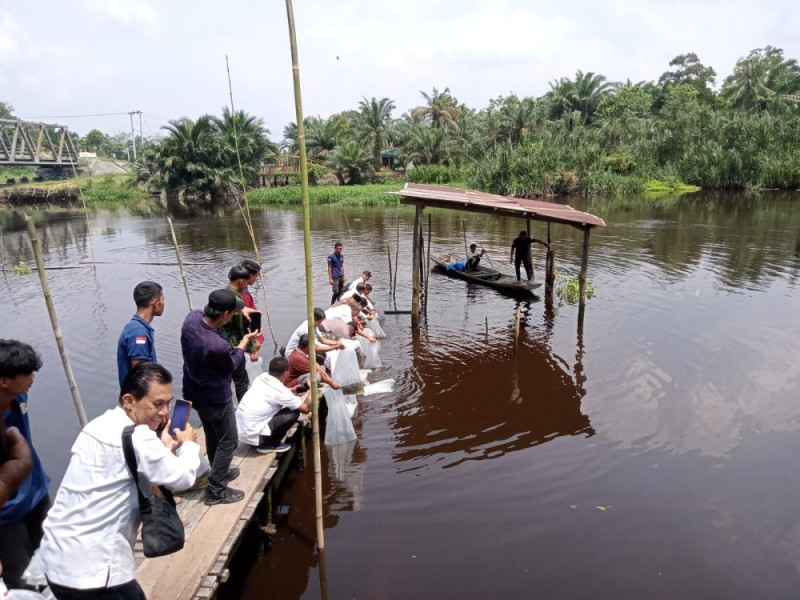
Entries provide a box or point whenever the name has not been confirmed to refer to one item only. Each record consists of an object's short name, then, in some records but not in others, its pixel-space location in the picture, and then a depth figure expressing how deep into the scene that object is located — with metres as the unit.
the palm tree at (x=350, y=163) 43.94
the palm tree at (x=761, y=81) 47.23
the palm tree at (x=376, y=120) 46.28
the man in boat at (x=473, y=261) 14.23
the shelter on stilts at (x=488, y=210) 9.43
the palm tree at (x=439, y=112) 47.09
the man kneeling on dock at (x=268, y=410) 4.93
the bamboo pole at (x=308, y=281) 3.25
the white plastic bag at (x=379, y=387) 7.69
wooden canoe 12.83
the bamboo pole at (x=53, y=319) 4.03
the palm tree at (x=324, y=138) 48.50
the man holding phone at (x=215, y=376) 3.91
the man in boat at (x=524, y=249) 13.40
